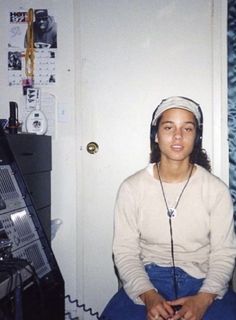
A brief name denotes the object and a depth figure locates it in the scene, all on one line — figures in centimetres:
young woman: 130
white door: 206
